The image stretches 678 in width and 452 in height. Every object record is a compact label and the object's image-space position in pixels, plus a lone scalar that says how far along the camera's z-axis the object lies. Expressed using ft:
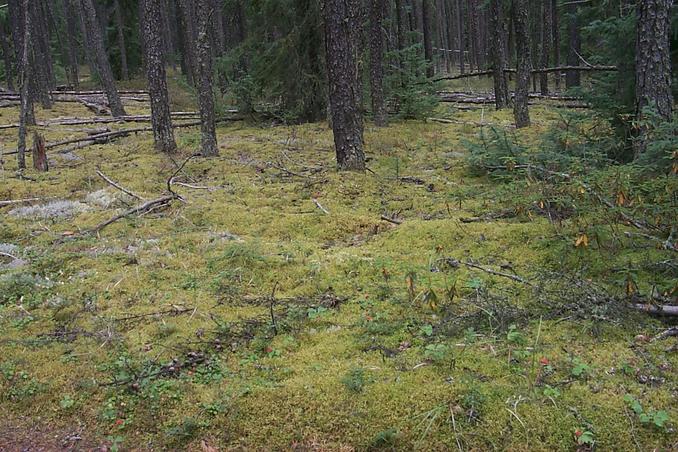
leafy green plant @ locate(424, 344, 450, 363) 10.95
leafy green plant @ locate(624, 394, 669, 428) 8.73
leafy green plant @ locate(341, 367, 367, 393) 10.32
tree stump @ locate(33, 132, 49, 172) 33.19
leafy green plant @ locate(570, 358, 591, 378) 10.02
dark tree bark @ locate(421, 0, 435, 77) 89.20
